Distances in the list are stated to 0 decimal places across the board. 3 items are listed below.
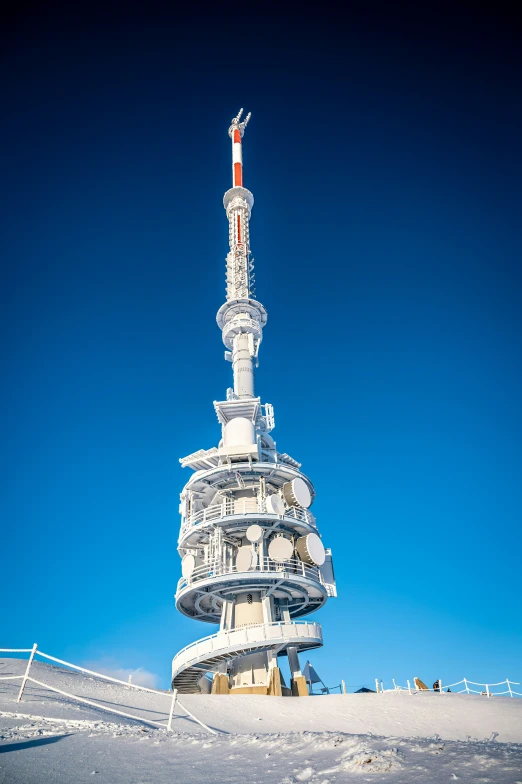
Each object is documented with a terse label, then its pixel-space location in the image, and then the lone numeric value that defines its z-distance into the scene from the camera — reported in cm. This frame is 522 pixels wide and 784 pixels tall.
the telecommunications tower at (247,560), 3156
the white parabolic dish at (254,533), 3538
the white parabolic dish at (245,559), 3409
